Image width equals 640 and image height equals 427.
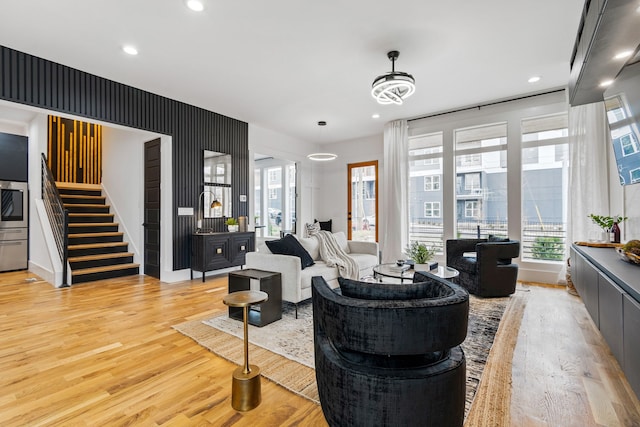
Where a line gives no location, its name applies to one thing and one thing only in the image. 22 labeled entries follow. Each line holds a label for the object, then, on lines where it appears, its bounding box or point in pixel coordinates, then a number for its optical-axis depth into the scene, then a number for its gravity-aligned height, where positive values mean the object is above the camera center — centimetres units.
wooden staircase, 508 -47
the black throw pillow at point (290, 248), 362 -41
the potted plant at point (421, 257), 362 -52
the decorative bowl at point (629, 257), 220 -33
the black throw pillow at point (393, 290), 153 -39
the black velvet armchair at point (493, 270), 396 -73
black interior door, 517 +10
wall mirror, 548 +53
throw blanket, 393 -58
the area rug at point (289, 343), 208 -111
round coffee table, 326 -66
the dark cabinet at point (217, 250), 494 -61
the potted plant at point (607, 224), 352 -13
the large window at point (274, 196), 857 +53
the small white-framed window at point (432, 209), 586 +9
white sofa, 321 -64
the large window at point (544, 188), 476 +40
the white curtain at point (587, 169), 417 +62
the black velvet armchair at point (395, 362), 128 -68
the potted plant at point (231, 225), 551 -20
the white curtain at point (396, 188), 608 +51
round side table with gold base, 177 -98
